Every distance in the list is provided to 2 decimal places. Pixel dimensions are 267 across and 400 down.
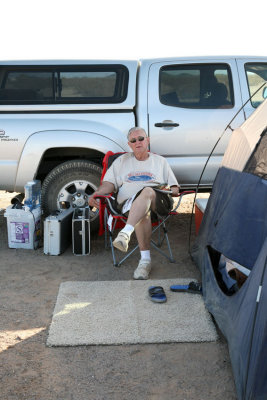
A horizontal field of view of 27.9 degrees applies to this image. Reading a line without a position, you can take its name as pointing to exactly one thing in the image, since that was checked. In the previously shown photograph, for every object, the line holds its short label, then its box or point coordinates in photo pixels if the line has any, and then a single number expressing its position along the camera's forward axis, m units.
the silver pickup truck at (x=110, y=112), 5.49
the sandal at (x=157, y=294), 4.04
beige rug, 3.51
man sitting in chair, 4.75
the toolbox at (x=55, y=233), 5.20
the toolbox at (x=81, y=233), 5.20
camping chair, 4.95
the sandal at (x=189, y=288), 4.22
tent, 2.71
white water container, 5.35
